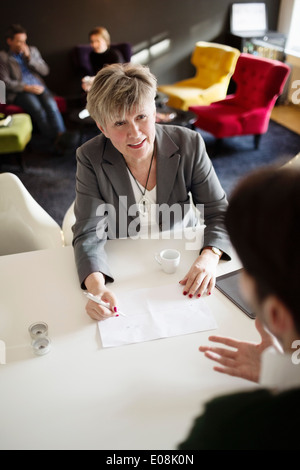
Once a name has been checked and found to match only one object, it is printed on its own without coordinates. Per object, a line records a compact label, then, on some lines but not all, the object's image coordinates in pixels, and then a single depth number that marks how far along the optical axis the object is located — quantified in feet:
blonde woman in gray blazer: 4.45
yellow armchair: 15.52
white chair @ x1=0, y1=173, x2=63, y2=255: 5.53
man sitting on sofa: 14.67
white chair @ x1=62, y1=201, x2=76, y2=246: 5.67
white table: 2.71
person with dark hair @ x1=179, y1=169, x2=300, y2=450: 1.59
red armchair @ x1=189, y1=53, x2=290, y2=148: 12.98
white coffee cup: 4.23
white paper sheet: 3.51
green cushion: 12.26
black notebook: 3.75
